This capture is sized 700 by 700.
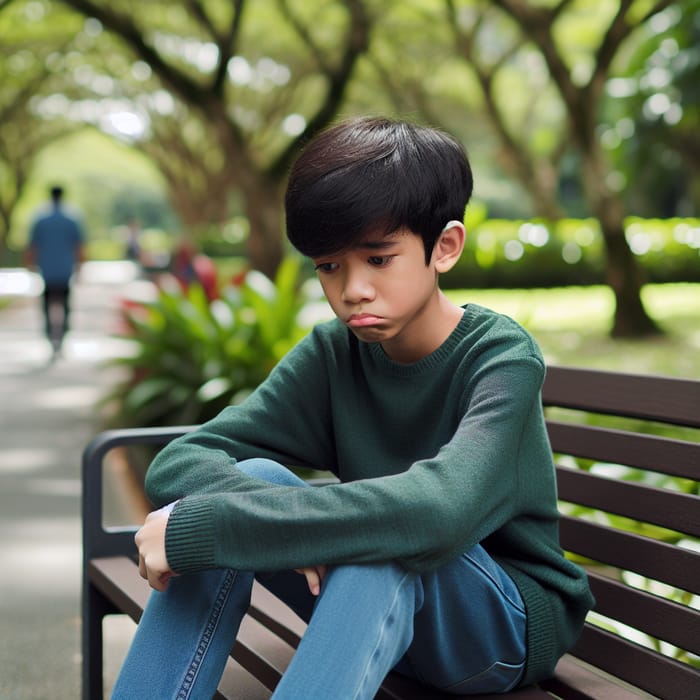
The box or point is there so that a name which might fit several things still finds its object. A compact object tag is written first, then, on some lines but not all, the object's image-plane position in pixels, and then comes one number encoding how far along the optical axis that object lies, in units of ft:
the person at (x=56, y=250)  43.01
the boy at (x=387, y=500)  6.61
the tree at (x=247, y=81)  41.78
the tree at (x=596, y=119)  41.04
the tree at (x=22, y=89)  78.23
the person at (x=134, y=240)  129.80
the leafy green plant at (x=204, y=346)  22.71
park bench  7.91
